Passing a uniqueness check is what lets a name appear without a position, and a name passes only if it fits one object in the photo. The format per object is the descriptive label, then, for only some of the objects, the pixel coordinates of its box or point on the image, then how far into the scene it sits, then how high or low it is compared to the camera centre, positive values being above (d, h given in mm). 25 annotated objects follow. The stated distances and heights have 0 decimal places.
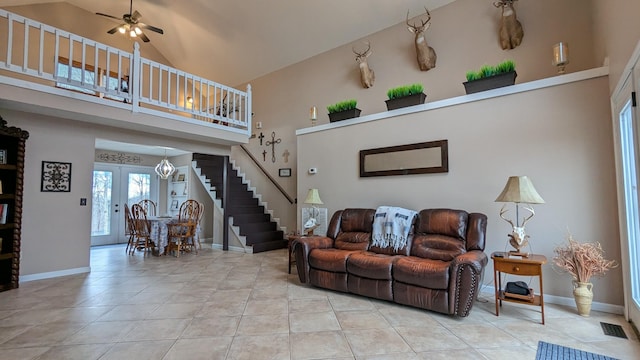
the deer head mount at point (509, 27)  4398 +2414
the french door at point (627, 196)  2547 -41
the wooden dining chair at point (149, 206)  8688 -296
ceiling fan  5793 +3365
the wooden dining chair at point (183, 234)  6289 -799
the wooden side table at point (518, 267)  2797 -709
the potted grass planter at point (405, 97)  4418 +1440
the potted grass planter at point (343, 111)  5129 +1425
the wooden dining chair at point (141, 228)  6355 -681
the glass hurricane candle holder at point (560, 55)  3570 +1624
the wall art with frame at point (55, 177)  4541 +307
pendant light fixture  7035 +625
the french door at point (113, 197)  8086 -14
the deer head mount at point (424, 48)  5168 +2475
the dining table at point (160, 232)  6191 -741
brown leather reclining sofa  2873 -744
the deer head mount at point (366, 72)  5914 +2375
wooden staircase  6582 -327
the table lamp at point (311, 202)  5004 -142
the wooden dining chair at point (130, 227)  6602 -675
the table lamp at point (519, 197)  2938 -44
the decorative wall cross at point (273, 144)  7603 +1284
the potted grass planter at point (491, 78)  3705 +1438
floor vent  2510 -1176
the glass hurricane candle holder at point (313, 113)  5796 +1552
